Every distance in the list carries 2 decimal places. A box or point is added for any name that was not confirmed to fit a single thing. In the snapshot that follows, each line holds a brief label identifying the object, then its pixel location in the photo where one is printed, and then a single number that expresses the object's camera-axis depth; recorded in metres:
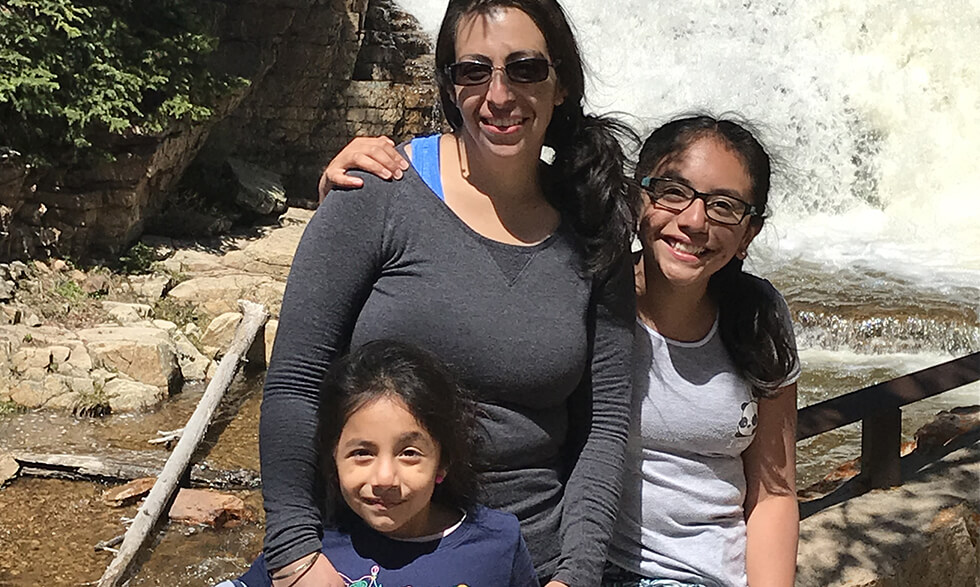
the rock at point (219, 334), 7.81
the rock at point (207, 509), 5.30
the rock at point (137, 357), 6.95
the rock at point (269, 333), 7.82
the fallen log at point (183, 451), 4.73
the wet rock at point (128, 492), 5.42
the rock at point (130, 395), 6.61
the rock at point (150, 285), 8.62
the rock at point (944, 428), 3.68
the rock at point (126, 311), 7.89
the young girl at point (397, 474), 1.71
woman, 1.75
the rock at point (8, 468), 5.55
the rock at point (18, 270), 8.08
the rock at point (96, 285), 8.51
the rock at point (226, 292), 8.52
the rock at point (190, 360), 7.41
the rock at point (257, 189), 11.25
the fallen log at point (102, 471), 5.64
